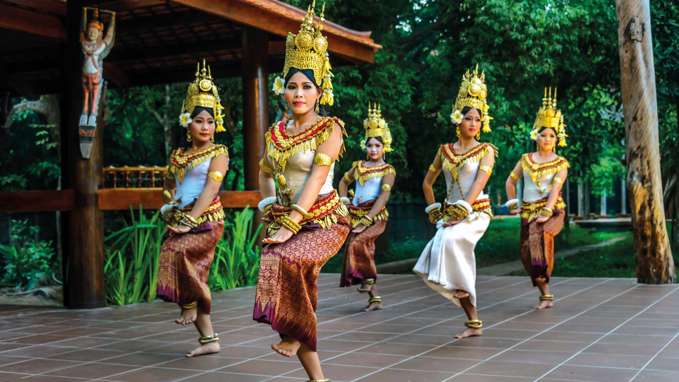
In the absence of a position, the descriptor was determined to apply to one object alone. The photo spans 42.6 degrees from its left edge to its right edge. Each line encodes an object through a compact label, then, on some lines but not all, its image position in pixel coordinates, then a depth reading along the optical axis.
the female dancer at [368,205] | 9.06
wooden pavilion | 9.50
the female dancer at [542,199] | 9.00
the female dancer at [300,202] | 4.74
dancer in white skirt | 7.05
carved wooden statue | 9.37
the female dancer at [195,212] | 6.39
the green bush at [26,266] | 12.09
